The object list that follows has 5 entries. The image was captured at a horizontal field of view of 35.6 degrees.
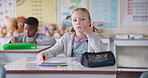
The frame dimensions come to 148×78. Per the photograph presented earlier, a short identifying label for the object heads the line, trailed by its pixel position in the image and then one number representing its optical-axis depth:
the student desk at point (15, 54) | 2.44
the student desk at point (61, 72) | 1.40
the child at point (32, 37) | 3.02
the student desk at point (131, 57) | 4.55
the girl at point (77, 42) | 1.81
